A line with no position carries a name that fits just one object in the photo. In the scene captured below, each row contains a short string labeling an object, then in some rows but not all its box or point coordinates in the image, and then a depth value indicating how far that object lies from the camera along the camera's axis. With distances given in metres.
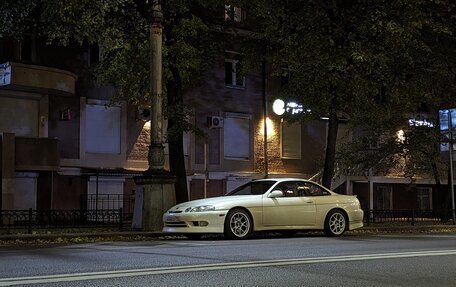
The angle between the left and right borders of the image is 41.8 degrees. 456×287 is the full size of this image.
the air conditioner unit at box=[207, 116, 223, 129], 27.42
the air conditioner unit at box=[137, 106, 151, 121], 25.62
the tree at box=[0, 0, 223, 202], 16.58
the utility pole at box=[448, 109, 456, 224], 20.95
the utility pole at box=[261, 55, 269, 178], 29.39
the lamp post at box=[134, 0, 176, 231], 15.26
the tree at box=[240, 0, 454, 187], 18.86
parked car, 13.38
